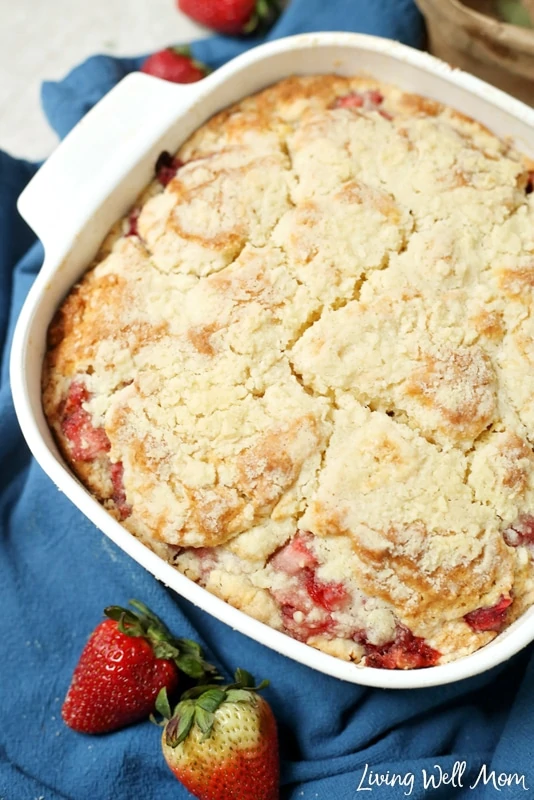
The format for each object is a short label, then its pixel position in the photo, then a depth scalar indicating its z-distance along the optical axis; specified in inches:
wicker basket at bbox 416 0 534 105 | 21.2
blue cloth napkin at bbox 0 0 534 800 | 20.8
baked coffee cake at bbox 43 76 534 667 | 19.1
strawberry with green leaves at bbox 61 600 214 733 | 20.5
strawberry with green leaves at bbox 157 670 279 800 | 19.9
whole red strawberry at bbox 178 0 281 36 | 24.1
